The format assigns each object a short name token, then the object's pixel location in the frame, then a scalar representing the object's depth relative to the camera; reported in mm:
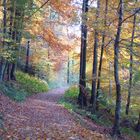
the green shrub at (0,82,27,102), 12183
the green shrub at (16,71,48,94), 17421
